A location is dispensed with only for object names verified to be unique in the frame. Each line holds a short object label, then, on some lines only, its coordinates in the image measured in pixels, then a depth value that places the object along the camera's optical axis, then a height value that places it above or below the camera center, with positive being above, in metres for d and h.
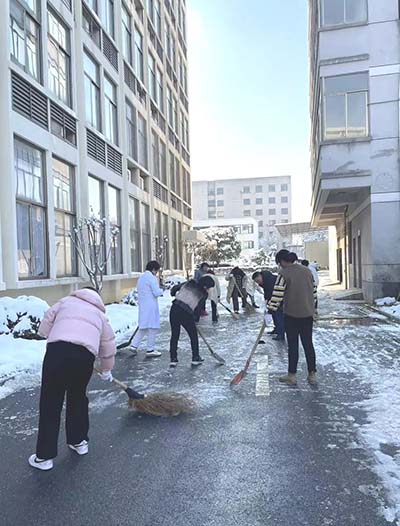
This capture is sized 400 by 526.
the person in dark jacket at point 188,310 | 7.48 -0.81
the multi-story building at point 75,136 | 10.96 +4.02
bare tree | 14.09 +0.53
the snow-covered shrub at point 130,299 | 17.20 -1.43
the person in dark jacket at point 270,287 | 9.78 -0.63
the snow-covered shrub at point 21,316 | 8.96 -1.03
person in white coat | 8.41 -0.75
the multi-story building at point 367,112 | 16.16 +4.88
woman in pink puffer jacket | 3.80 -0.83
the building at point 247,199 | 130.62 +16.07
